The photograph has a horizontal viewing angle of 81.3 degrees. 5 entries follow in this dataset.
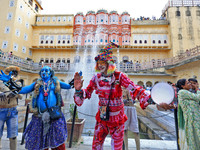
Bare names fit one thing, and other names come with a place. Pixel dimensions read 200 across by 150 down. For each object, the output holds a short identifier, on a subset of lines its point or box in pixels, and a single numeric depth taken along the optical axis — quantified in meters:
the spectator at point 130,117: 2.73
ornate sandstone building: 19.72
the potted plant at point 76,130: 3.15
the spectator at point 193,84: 2.52
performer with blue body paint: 1.83
